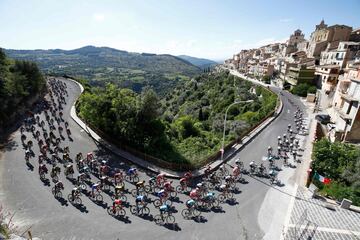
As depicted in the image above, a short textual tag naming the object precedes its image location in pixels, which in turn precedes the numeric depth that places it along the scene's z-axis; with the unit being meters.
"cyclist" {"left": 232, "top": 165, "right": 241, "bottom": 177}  19.29
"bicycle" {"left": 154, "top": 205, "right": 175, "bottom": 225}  14.43
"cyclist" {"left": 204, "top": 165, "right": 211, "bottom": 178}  20.75
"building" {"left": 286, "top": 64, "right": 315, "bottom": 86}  64.94
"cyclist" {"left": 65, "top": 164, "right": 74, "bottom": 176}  18.97
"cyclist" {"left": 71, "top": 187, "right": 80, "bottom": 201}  15.81
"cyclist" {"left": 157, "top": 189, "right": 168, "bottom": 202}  15.43
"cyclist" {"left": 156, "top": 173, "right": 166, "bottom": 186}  17.95
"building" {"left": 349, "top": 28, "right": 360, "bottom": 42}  74.38
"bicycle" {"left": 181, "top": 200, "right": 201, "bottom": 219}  14.88
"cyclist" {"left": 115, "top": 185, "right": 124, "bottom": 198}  15.74
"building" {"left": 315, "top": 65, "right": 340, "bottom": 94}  55.62
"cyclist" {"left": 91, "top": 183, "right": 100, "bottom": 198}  16.08
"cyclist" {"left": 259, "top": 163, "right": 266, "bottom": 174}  20.97
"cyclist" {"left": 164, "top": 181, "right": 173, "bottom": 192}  16.52
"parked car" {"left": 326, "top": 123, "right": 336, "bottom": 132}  36.31
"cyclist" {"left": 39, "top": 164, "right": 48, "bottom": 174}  18.70
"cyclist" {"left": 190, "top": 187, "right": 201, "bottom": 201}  15.47
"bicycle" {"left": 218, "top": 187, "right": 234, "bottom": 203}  16.95
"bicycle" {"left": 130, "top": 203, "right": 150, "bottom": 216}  15.03
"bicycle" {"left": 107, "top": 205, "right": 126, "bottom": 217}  14.91
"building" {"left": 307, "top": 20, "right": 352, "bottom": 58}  75.38
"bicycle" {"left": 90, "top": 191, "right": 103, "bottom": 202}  16.30
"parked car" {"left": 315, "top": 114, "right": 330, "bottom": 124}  39.25
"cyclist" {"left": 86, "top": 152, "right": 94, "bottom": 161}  20.56
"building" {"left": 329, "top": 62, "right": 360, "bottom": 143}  32.31
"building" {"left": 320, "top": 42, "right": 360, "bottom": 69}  58.53
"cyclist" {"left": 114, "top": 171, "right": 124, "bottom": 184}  18.03
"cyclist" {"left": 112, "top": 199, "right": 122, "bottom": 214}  14.59
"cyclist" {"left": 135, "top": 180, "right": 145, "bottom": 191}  16.47
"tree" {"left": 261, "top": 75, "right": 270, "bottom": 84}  82.99
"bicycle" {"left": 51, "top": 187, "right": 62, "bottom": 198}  16.48
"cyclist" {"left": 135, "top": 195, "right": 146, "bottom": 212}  14.70
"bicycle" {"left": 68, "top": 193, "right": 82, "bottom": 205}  15.88
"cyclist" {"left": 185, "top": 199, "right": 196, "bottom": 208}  14.68
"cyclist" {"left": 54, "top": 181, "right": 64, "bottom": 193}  16.39
